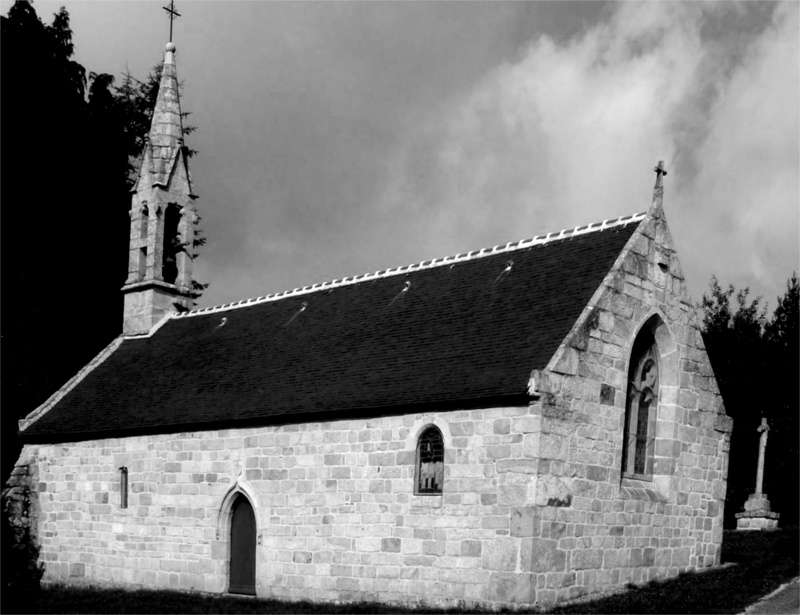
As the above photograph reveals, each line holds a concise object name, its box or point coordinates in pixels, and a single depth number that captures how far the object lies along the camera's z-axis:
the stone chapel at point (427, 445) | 16.23
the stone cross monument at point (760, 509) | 26.78
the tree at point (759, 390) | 34.16
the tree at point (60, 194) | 33.97
